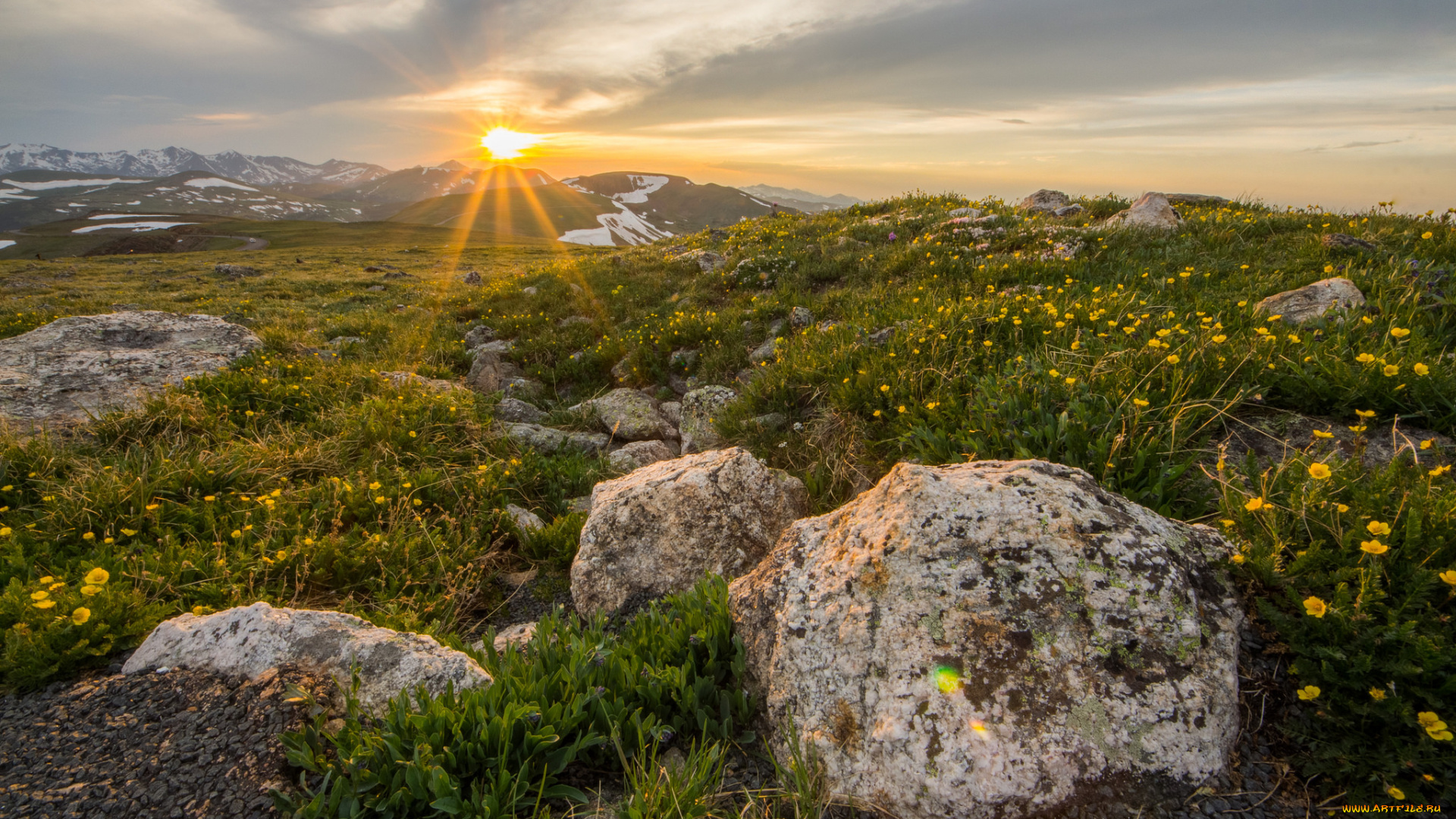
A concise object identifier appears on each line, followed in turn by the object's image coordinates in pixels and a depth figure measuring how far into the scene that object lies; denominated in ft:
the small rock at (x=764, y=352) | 27.73
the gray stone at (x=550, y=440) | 22.95
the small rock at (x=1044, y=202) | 44.36
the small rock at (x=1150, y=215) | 31.14
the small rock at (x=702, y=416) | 21.59
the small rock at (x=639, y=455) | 21.72
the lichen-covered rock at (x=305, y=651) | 9.62
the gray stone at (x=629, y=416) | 24.63
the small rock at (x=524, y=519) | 17.10
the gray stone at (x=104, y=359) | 21.88
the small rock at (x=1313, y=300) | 17.13
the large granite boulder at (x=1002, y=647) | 7.09
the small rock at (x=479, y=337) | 39.93
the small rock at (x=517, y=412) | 26.48
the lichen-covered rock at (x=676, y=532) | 13.32
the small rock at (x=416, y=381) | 26.45
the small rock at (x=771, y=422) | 19.98
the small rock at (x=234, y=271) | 98.48
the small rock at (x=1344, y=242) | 23.03
